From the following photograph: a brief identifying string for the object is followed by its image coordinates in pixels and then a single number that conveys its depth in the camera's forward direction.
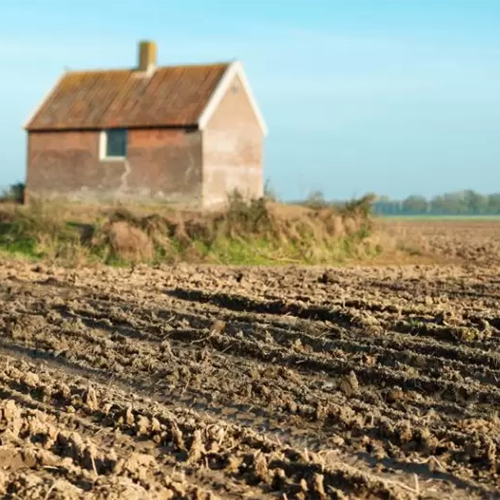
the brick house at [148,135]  30.05
